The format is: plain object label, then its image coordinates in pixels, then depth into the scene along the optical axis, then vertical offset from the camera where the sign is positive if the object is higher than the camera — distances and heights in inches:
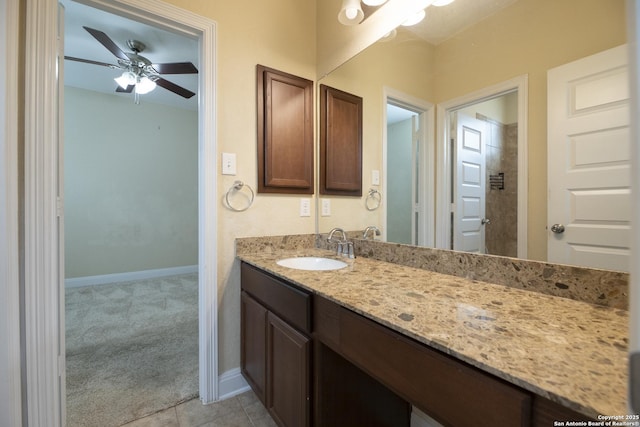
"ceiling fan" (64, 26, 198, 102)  93.9 +53.3
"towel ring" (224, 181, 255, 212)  60.0 +5.2
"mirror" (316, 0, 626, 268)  32.9 +22.0
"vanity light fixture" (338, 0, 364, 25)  58.1 +44.6
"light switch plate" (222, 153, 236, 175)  59.1 +11.0
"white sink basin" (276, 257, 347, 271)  56.1 -10.8
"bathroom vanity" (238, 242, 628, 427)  18.1 -11.8
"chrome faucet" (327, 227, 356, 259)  60.8 -7.4
